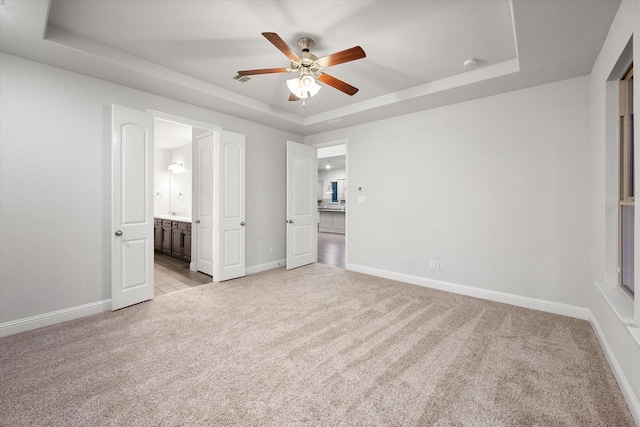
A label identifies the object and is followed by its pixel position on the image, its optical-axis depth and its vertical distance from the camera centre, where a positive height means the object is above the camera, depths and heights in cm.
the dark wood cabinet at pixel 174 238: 538 -53
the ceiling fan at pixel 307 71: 229 +128
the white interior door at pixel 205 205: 468 +14
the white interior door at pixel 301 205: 511 +16
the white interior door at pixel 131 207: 314 +7
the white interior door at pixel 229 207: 424 +10
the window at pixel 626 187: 217 +22
